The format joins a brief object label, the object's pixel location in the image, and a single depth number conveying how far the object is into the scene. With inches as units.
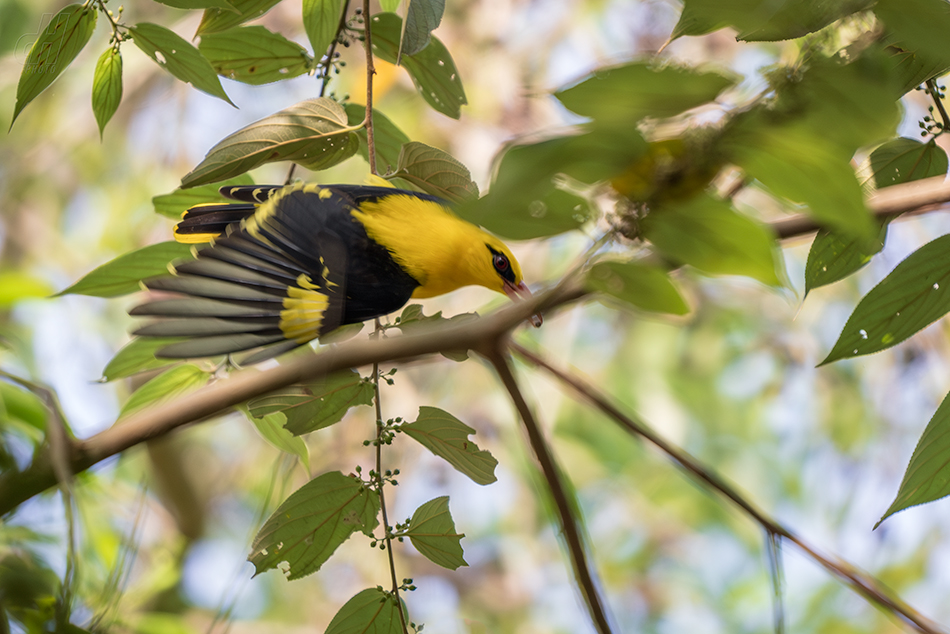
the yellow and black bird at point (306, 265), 291.7
